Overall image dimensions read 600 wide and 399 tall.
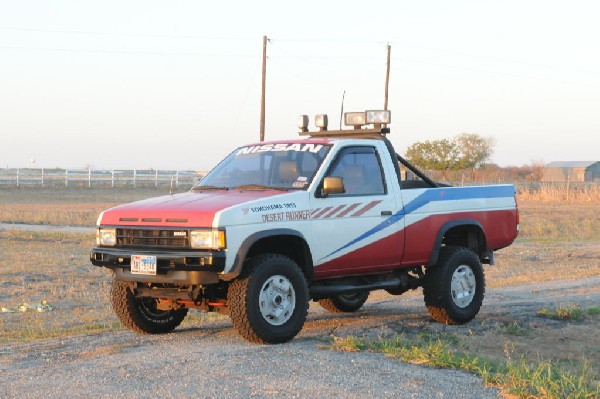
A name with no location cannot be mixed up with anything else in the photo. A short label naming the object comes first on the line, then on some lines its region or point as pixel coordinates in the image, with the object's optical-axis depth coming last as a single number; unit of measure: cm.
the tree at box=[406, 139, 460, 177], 7206
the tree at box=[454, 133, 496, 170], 8005
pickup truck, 900
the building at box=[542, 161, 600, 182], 10956
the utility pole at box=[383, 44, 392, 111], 5125
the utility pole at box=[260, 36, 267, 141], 4294
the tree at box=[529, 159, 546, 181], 9850
